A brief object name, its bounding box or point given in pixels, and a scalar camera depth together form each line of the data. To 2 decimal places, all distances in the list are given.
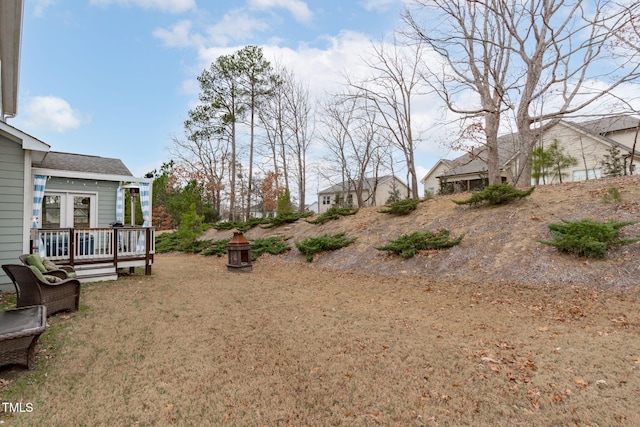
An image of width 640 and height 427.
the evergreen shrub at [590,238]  5.97
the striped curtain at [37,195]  7.73
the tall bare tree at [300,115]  22.36
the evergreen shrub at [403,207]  11.22
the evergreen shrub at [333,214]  13.64
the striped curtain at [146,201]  9.39
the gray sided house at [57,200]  6.63
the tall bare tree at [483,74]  12.18
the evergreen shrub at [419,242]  8.38
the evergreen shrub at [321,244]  10.80
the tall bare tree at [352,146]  20.85
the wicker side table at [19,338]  2.93
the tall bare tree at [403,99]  15.32
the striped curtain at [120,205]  10.52
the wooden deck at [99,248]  7.52
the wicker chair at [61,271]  5.36
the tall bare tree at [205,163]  28.53
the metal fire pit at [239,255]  10.41
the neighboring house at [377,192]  35.24
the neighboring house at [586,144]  16.47
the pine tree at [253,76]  22.06
